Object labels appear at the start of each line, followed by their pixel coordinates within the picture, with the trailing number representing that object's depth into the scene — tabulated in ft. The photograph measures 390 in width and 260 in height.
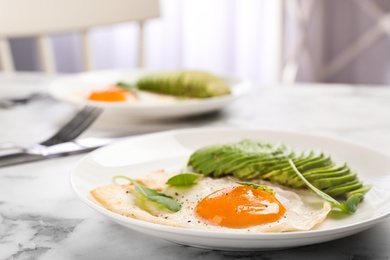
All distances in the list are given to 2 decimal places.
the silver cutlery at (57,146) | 2.37
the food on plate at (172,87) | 3.03
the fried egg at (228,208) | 1.68
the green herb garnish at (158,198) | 1.77
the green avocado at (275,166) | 1.89
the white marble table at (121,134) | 1.72
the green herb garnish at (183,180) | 1.88
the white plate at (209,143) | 1.57
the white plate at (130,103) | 2.79
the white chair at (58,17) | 4.17
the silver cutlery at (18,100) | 3.21
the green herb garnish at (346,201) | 1.77
